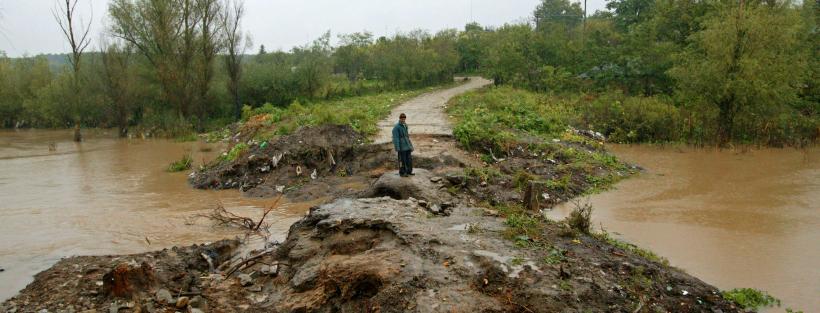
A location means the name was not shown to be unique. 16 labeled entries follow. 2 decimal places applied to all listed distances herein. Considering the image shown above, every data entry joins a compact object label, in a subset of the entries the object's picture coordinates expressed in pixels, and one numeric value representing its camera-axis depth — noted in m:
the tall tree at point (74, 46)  27.70
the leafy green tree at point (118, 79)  30.88
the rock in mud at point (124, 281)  6.82
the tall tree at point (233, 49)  32.06
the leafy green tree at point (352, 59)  47.66
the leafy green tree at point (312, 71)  35.47
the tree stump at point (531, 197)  10.53
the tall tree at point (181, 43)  30.56
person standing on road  11.00
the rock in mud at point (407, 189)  10.42
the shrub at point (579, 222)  8.44
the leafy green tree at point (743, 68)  19.42
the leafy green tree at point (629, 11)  38.09
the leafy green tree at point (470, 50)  49.53
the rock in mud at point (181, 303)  6.71
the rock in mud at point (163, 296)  6.77
